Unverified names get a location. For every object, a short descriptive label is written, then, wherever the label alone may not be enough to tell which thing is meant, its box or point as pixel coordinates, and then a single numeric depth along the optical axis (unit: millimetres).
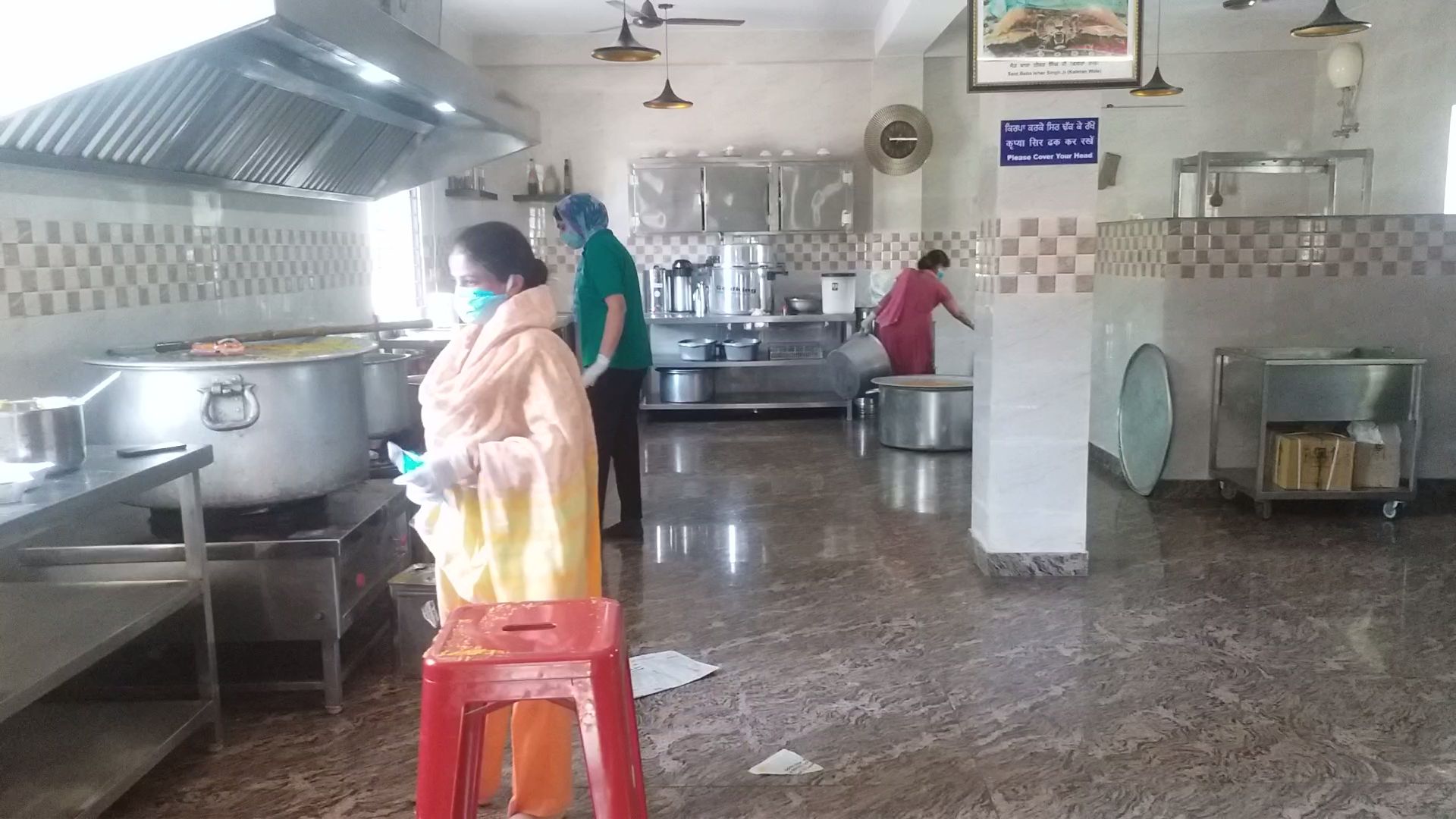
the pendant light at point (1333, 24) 5863
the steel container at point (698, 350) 8609
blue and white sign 4324
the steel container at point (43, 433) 2504
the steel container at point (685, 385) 8648
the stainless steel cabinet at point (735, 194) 8602
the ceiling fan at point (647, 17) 6285
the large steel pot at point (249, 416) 2953
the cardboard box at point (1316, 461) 5445
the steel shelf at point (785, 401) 8664
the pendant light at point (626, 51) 6246
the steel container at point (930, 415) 7148
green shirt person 4664
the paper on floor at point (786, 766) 2910
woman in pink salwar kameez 7973
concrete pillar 4371
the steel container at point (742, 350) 8602
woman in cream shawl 2438
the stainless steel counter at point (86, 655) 2408
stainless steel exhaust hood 2895
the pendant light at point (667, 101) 7461
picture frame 4219
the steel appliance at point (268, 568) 3074
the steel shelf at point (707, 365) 8617
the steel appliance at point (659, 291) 8812
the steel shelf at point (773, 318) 8531
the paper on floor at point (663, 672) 3455
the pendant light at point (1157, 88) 7492
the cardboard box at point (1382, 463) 5477
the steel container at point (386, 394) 3920
